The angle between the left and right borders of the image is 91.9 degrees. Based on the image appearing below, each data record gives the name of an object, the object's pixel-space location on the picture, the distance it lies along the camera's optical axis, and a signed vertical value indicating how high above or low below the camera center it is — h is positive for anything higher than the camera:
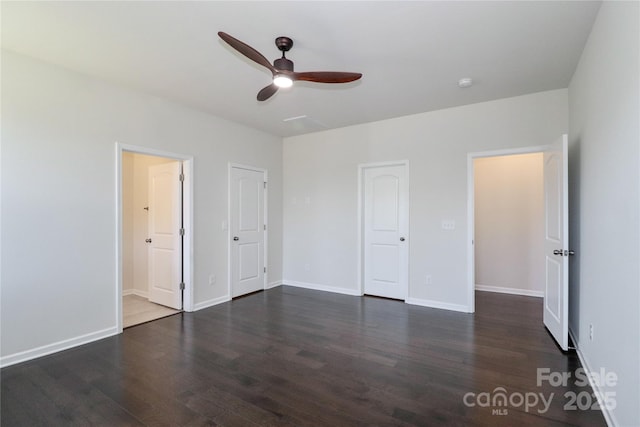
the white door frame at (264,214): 4.65 -0.09
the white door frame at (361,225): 4.92 -0.20
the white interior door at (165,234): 4.15 -0.30
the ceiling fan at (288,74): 2.34 +1.06
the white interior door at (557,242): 2.83 -0.29
